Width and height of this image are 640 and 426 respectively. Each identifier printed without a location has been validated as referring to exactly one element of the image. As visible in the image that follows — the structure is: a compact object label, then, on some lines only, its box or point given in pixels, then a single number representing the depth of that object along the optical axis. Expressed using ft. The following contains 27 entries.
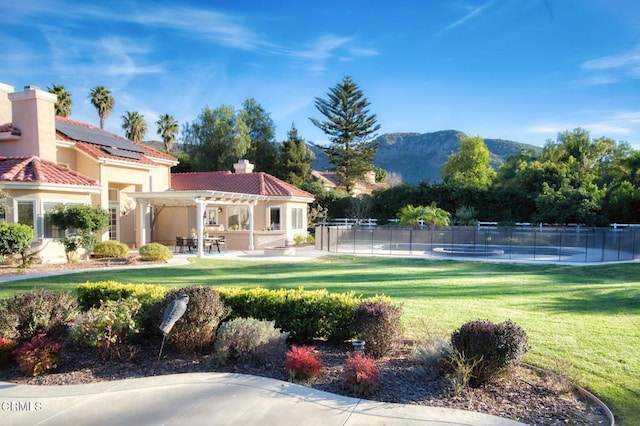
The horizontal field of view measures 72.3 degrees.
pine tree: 165.27
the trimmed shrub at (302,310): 21.36
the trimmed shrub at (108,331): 19.48
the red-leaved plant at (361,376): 15.97
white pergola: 69.64
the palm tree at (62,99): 134.62
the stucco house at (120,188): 57.77
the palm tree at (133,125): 171.12
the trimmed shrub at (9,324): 20.16
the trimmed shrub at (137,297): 21.65
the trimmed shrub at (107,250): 62.64
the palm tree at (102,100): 155.12
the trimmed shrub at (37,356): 18.29
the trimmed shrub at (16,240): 49.06
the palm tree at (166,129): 189.88
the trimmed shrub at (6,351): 19.36
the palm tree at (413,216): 96.78
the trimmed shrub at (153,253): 60.90
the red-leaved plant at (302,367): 17.37
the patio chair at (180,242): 76.02
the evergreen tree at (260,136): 156.15
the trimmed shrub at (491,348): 16.33
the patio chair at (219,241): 77.77
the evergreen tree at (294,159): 147.74
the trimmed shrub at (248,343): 19.07
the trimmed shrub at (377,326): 19.80
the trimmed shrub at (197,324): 19.90
